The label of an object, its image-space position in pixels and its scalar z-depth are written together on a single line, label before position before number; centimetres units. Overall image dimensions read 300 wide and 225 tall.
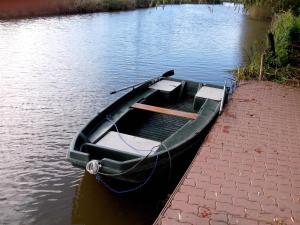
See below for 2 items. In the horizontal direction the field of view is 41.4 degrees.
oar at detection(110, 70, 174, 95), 1094
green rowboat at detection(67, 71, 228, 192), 593
